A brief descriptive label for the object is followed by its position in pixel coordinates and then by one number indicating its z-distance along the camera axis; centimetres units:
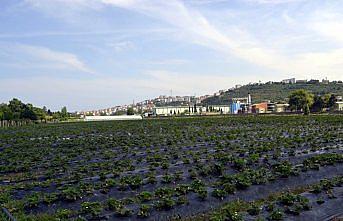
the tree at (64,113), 13320
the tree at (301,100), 8856
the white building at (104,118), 12656
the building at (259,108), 12436
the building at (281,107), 12266
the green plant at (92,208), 971
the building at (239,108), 12838
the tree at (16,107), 9688
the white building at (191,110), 15508
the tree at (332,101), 9431
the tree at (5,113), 8941
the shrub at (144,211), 959
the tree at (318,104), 9414
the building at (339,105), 9901
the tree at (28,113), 10111
